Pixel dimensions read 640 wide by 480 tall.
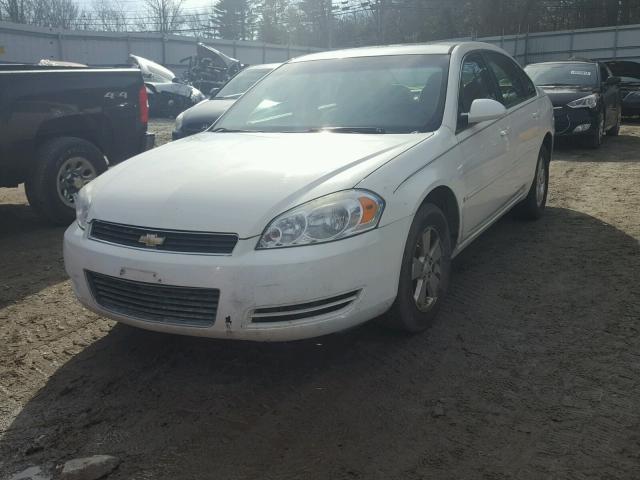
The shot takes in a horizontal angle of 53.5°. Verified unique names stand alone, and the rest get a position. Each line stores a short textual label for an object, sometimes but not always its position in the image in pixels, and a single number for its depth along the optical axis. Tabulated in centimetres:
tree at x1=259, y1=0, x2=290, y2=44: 6122
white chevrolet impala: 290
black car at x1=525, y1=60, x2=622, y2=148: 1095
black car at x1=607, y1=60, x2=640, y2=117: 1556
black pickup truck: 580
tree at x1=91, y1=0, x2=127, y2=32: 4775
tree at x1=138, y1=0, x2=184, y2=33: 5262
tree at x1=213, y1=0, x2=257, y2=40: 6481
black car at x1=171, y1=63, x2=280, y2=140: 955
